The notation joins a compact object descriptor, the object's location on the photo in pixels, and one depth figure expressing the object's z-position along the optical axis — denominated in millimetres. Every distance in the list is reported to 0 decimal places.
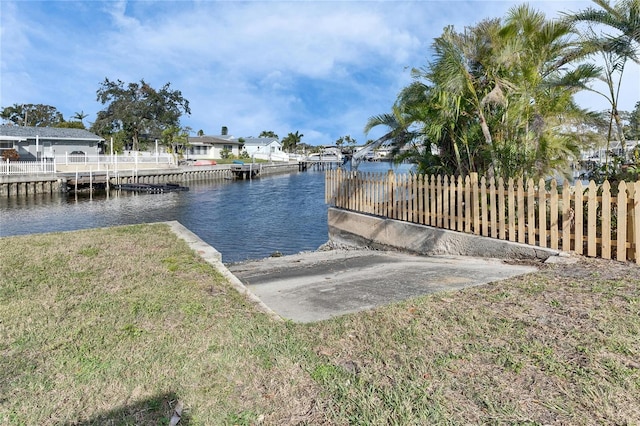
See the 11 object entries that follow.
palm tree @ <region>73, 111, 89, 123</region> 77500
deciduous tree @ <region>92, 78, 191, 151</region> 59906
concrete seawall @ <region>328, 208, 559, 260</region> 6527
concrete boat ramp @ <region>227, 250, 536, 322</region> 4574
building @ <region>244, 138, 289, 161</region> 77375
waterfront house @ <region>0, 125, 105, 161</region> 36031
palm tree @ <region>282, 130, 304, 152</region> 109500
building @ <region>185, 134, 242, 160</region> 69112
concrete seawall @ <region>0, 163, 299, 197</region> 28155
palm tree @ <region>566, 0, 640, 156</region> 7430
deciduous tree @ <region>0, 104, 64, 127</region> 70562
